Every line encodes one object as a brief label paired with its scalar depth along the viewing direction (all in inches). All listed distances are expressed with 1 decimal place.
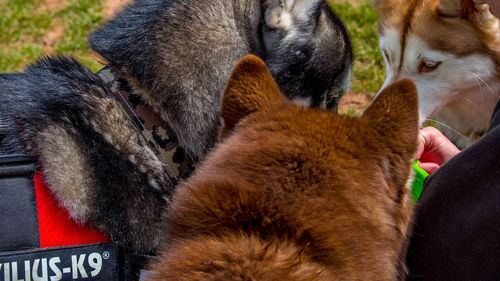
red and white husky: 109.7
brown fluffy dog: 51.7
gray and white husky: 89.1
